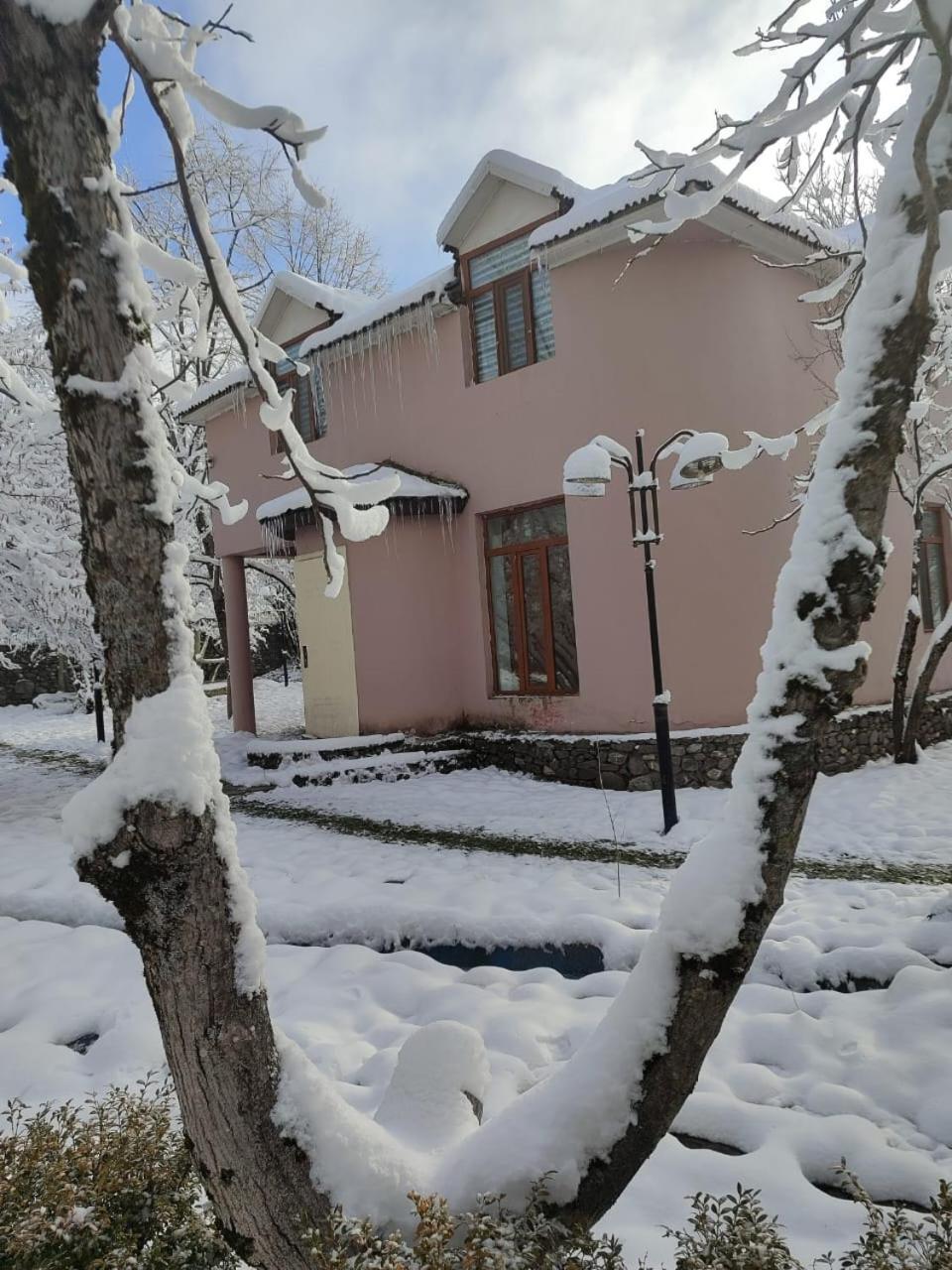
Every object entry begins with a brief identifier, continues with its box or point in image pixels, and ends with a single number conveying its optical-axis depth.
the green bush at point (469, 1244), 1.61
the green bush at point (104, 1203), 1.89
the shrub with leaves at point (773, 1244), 1.62
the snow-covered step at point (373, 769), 9.38
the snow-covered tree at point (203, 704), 1.57
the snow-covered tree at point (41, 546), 8.78
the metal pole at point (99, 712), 13.89
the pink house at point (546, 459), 8.28
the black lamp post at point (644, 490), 6.02
